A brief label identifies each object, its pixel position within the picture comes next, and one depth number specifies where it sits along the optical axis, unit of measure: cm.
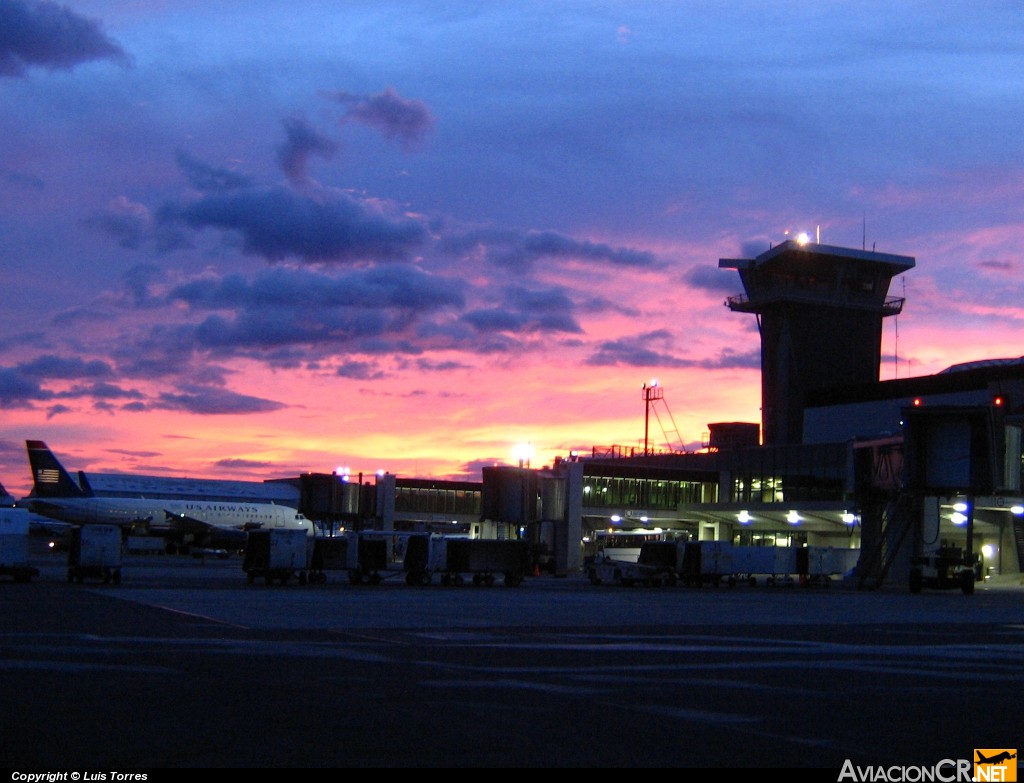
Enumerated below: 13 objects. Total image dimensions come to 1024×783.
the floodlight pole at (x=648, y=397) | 15200
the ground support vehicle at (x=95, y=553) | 5391
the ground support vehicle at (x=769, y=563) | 7719
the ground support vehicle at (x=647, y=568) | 7019
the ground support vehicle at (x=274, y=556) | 6125
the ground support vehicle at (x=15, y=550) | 5334
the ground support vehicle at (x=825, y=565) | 7812
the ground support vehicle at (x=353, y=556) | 6500
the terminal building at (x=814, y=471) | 6669
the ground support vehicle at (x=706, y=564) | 7131
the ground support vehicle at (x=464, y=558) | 6638
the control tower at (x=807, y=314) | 14388
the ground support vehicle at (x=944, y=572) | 6257
